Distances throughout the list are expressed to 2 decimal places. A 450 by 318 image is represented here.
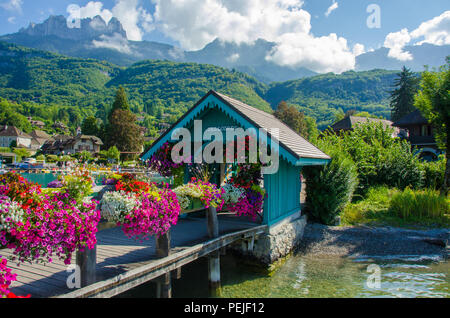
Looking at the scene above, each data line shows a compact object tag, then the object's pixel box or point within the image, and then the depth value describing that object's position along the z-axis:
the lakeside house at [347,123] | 41.69
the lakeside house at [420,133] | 30.95
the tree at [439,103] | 14.30
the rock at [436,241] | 10.82
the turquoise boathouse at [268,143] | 8.51
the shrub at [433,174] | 16.59
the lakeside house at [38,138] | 99.56
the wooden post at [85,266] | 4.20
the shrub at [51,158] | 58.05
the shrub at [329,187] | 11.92
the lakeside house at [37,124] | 125.36
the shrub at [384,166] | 16.42
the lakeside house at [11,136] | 92.69
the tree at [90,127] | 71.12
